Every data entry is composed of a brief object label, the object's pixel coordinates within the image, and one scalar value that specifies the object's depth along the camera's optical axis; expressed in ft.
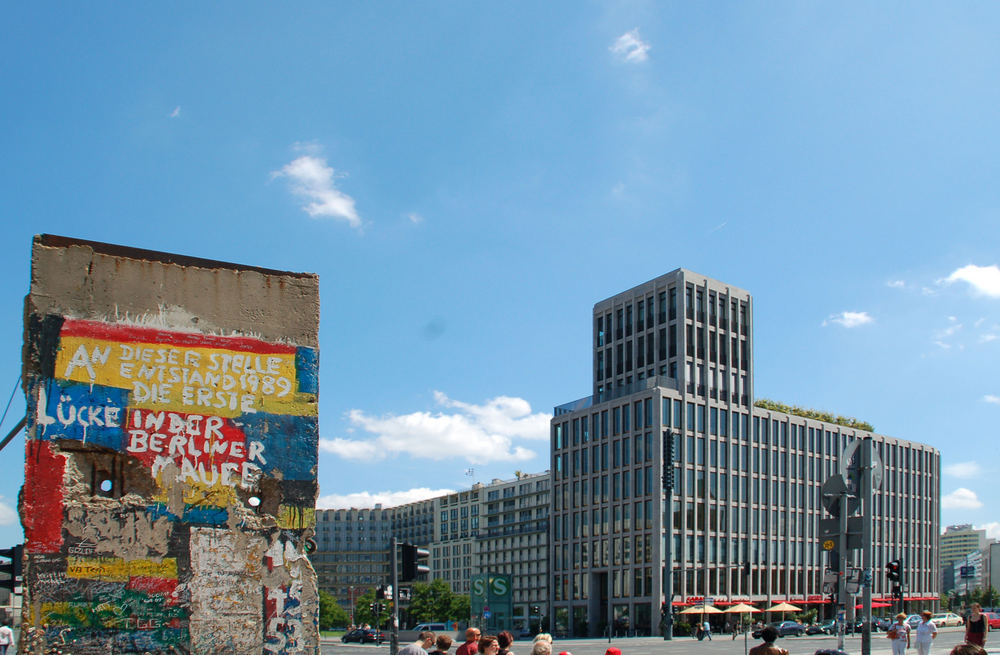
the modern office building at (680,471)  245.65
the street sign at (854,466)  46.62
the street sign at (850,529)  47.26
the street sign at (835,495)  46.57
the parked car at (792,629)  206.57
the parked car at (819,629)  207.82
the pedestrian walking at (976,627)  44.75
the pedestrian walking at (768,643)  28.66
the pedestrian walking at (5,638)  60.23
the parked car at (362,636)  220.02
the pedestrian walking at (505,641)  32.14
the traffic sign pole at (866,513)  46.37
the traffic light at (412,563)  55.21
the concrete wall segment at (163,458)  27.22
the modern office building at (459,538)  424.87
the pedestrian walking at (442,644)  32.94
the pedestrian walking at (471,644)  33.96
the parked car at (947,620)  216.74
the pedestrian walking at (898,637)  65.72
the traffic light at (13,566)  44.47
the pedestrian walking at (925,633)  61.57
